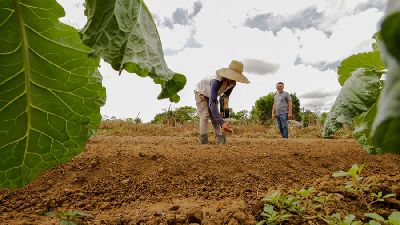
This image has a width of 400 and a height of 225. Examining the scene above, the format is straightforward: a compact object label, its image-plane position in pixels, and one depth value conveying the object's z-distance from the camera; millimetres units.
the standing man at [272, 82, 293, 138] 8570
